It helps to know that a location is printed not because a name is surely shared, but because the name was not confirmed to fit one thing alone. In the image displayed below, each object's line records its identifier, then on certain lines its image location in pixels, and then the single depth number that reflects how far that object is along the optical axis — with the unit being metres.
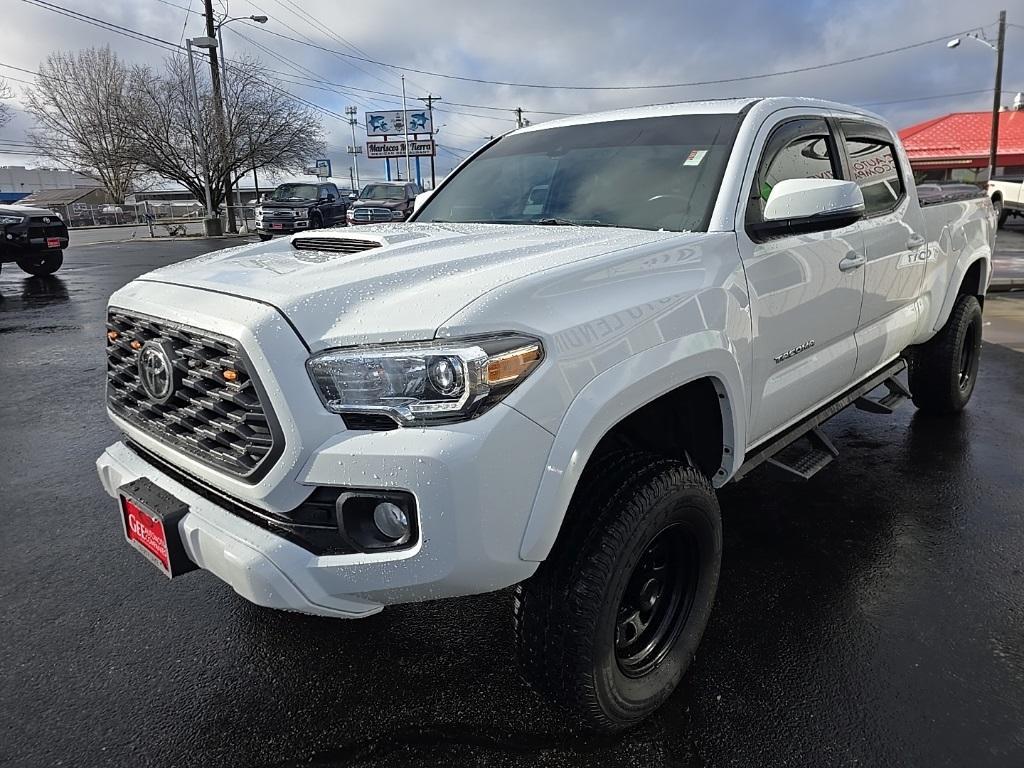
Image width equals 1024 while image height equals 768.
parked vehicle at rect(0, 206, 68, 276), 12.40
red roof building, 37.47
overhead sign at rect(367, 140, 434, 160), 66.69
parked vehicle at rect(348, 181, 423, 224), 20.58
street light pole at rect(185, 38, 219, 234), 27.88
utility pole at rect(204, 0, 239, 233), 30.11
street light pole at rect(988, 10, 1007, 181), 28.02
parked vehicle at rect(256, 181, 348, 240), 22.47
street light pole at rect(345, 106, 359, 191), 84.38
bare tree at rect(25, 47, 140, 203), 42.53
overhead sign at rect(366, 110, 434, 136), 66.69
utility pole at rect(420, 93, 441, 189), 66.69
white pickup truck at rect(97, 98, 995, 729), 1.70
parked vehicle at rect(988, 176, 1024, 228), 23.81
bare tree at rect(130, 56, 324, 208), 32.44
